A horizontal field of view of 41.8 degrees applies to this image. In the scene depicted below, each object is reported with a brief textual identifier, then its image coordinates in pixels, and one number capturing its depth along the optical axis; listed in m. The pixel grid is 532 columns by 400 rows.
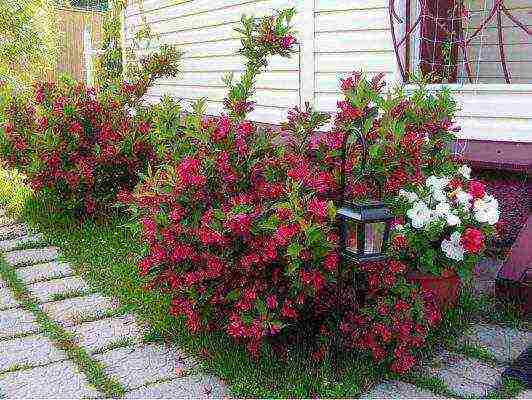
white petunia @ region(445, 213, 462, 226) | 2.97
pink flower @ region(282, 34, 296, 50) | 3.61
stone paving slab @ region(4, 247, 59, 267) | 4.71
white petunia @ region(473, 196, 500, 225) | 3.01
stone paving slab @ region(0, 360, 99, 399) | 2.90
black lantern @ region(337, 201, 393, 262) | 2.62
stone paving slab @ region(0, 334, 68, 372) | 3.21
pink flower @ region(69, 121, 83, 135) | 5.07
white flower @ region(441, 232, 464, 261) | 2.97
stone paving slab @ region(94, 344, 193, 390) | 3.00
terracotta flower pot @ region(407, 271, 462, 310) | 3.08
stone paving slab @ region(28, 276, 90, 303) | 4.09
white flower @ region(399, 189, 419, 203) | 3.07
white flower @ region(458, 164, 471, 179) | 3.34
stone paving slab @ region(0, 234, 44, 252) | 5.06
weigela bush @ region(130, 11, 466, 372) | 2.74
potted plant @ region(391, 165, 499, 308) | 2.97
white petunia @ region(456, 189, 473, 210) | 3.05
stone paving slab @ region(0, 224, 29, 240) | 5.33
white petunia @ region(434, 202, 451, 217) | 3.01
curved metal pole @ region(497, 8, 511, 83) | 3.81
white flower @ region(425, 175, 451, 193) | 3.10
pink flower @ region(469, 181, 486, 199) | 3.08
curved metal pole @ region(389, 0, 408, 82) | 4.27
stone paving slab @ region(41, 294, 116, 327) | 3.72
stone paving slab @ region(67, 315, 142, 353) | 3.39
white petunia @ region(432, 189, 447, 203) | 3.06
